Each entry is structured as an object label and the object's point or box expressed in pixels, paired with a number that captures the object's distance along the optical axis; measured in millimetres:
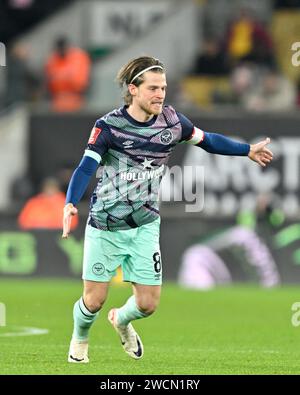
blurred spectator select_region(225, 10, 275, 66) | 23156
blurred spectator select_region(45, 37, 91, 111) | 22812
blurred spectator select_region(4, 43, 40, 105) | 22625
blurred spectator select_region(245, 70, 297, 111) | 22844
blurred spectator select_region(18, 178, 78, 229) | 20969
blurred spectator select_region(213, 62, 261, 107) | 22828
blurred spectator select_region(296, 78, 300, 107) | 22797
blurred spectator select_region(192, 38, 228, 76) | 23344
